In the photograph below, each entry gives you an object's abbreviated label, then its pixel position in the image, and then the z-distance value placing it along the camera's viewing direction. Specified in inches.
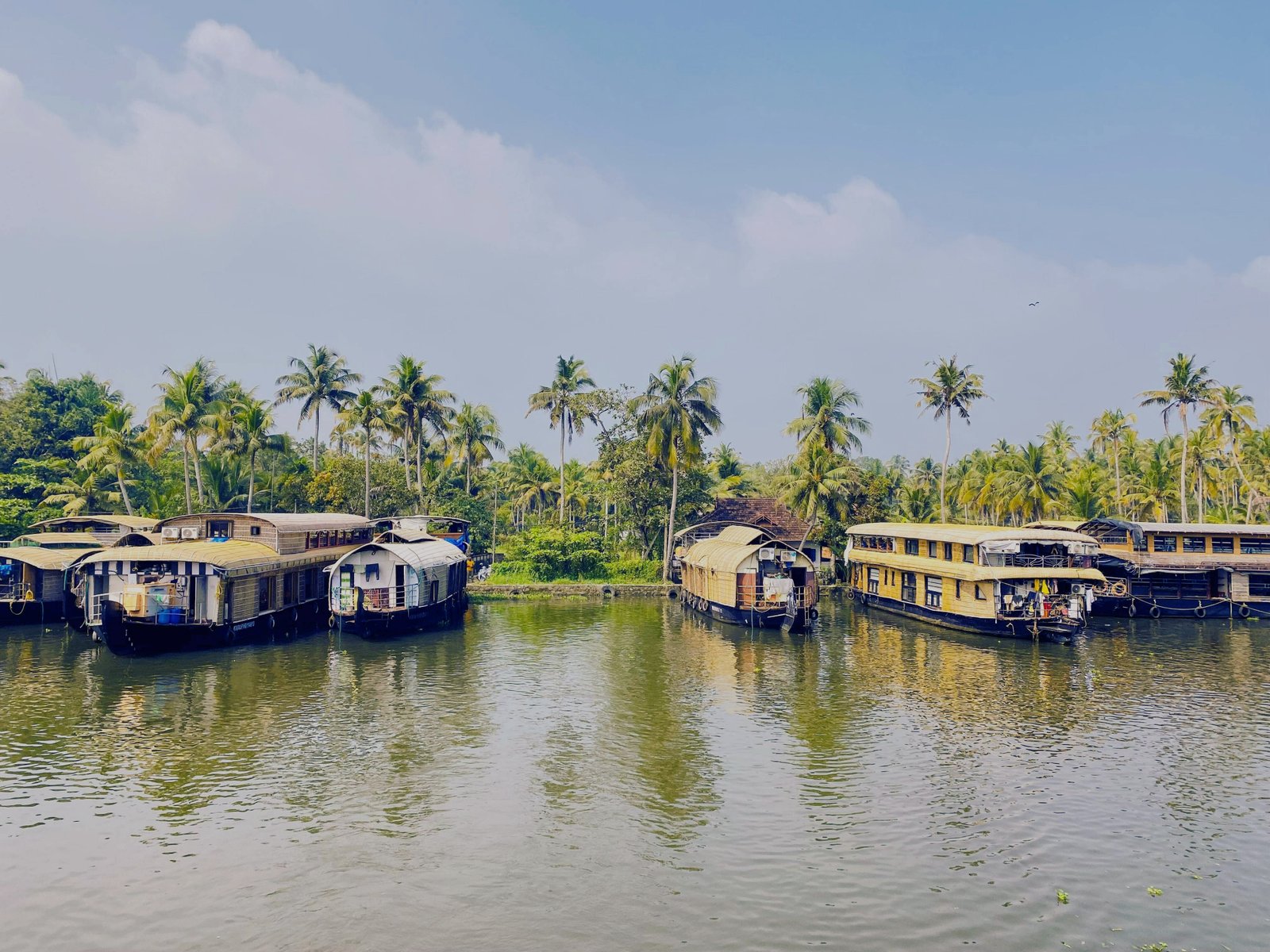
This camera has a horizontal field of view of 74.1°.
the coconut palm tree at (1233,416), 2338.8
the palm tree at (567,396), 2608.3
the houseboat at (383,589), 1470.2
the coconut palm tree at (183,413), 2175.2
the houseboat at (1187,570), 1840.6
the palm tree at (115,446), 2133.4
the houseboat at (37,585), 1596.9
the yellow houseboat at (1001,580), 1480.1
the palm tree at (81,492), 2266.2
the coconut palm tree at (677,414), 2297.0
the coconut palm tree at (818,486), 2395.4
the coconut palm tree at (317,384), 2522.1
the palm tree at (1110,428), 2783.0
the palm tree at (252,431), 2306.8
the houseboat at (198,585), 1296.8
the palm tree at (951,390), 2401.6
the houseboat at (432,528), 1932.2
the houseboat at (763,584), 1588.3
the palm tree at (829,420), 2508.6
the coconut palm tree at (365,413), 2394.2
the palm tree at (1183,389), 2231.8
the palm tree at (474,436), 3065.9
